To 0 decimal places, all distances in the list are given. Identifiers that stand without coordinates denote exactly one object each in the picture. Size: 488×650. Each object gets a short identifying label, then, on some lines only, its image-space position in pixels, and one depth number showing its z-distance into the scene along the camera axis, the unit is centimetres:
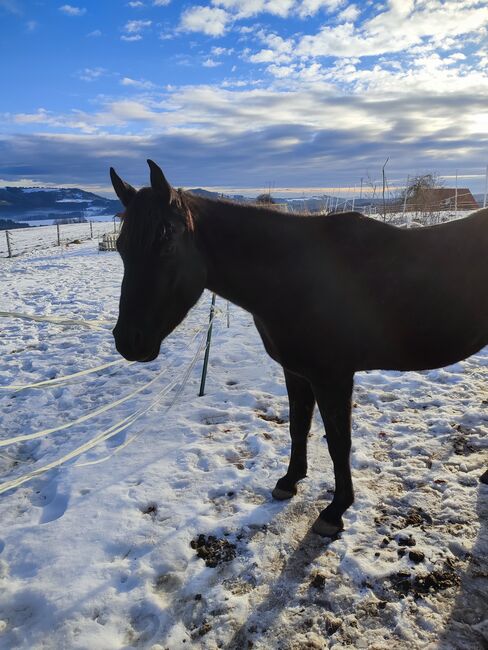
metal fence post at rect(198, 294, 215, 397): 502
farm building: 2391
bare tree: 2386
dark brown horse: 259
